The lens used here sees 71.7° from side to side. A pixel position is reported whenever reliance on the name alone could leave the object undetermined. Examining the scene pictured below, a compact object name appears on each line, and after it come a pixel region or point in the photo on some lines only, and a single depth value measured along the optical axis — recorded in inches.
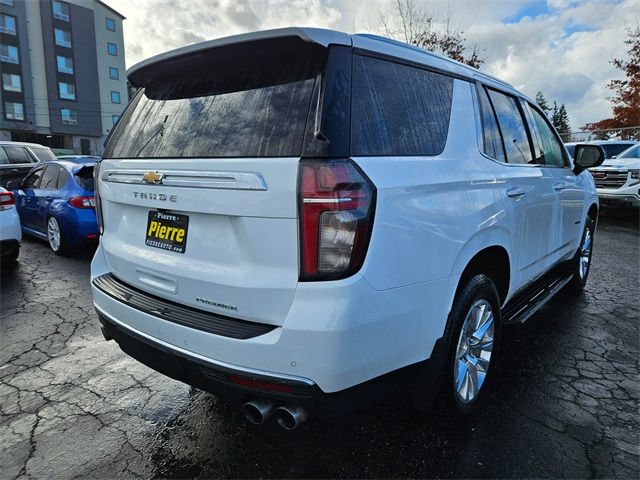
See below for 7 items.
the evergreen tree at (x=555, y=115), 2309.3
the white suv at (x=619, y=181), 416.8
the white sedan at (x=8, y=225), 224.4
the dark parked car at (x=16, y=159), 425.7
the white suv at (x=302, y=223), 68.0
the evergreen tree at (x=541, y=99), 2367.9
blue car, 256.1
